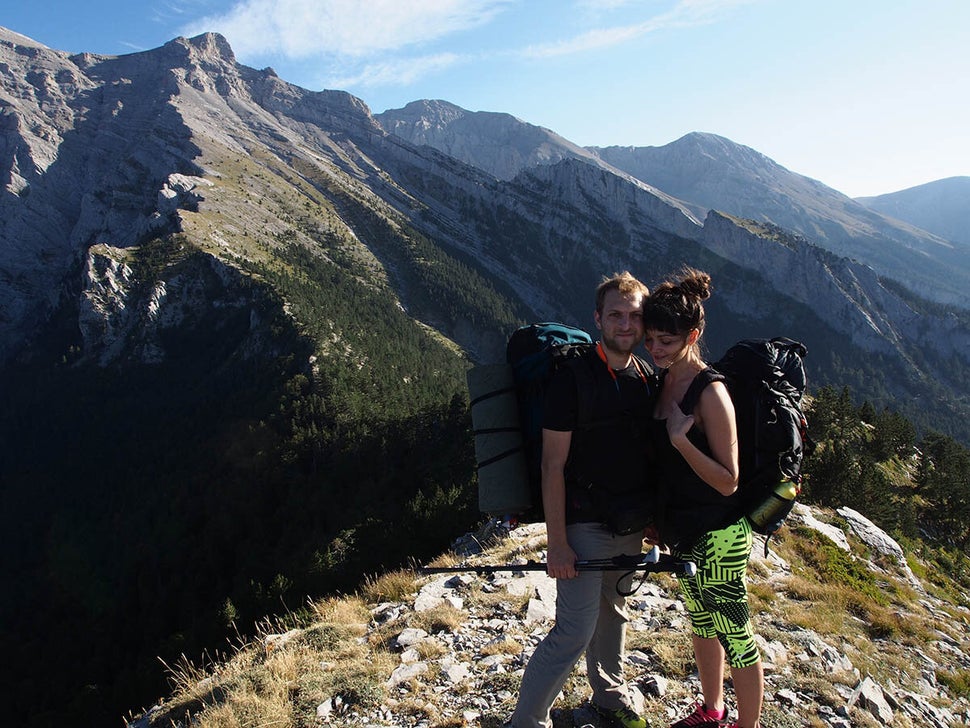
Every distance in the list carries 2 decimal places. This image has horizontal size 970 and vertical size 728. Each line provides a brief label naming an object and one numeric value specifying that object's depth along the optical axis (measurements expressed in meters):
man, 3.77
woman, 3.55
